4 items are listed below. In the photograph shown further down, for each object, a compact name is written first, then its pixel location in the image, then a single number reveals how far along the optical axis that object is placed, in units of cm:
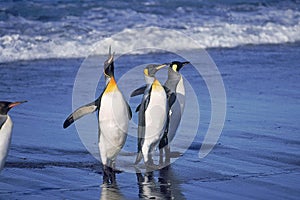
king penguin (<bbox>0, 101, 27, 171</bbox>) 1277
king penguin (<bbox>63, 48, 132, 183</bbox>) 1423
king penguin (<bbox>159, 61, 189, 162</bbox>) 1540
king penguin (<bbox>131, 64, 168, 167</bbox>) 1462
